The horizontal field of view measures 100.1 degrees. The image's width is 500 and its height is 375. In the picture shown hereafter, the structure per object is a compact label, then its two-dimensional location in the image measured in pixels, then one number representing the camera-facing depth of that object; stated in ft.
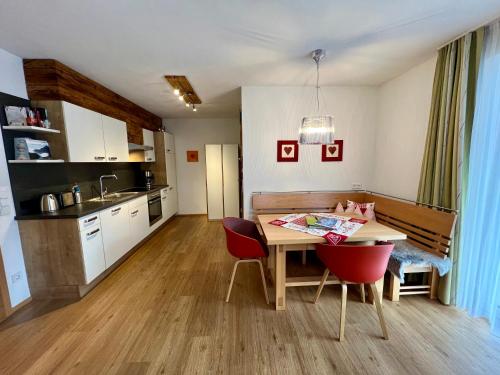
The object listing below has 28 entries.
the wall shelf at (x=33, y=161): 6.64
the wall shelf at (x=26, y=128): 6.45
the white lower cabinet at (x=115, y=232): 8.36
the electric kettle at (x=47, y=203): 7.41
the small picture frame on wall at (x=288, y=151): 10.66
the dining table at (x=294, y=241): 6.05
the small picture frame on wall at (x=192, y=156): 17.66
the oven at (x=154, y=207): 12.66
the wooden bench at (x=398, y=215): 6.70
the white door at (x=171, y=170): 15.84
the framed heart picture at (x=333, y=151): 10.80
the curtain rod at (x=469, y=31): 5.68
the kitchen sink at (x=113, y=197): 9.97
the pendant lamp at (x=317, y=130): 6.51
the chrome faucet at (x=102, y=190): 10.51
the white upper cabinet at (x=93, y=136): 7.68
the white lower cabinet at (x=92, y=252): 7.24
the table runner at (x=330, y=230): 6.12
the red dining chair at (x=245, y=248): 6.68
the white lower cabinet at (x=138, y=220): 10.39
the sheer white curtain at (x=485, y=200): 5.65
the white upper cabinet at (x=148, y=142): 13.65
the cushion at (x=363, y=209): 9.70
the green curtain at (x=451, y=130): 6.27
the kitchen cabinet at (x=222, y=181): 15.96
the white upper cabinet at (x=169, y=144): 15.62
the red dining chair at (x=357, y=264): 5.12
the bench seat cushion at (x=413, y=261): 6.42
